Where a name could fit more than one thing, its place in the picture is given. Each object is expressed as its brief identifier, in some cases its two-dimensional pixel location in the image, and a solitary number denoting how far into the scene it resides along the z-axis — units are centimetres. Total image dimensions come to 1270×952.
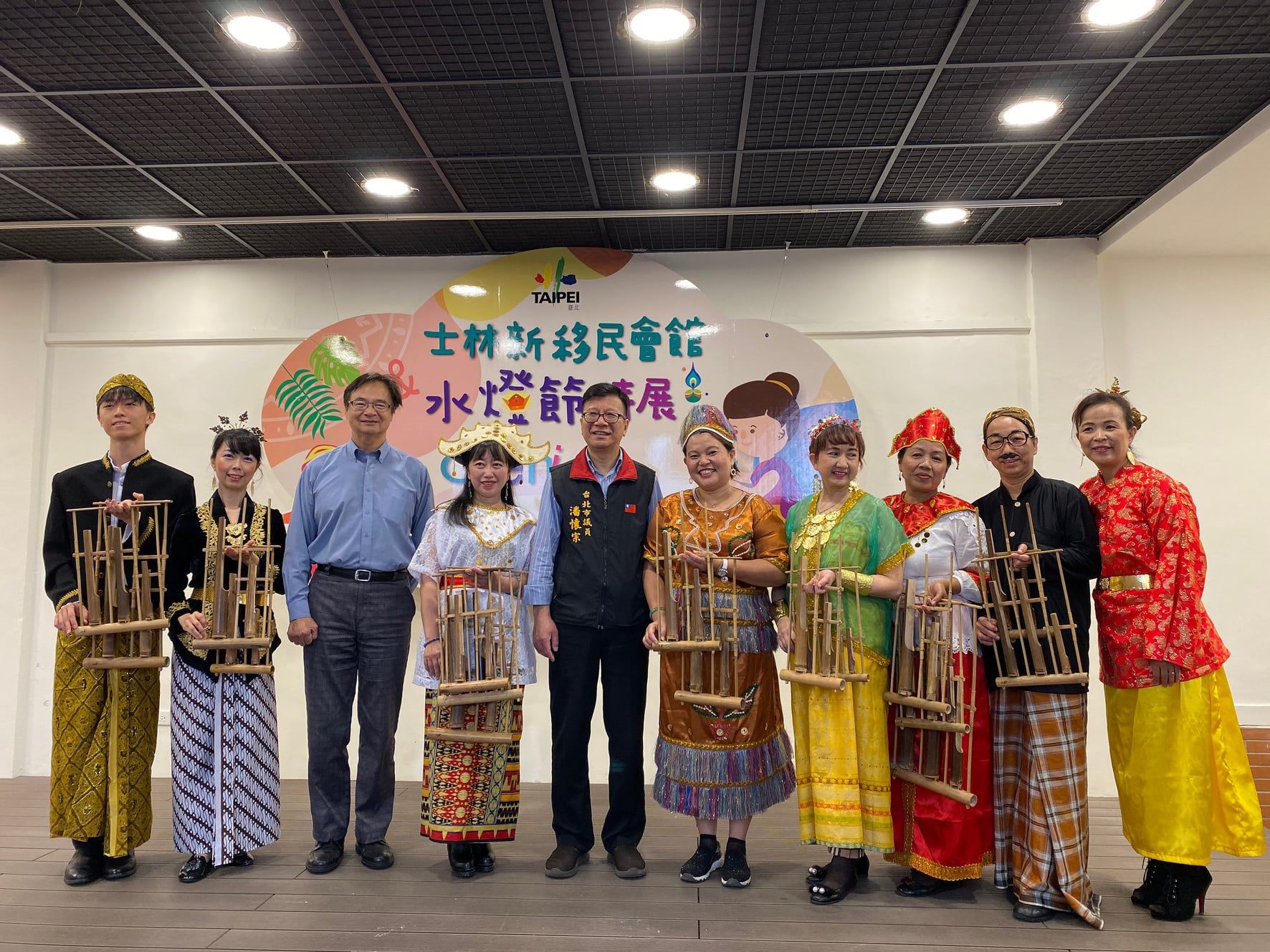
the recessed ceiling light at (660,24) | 308
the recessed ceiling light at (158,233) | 491
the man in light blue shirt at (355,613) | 330
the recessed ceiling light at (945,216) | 473
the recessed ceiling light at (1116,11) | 304
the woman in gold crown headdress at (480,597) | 312
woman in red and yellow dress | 283
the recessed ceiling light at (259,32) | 314
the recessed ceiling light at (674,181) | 432
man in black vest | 319
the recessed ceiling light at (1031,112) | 371
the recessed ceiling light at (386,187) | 441
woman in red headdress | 291
